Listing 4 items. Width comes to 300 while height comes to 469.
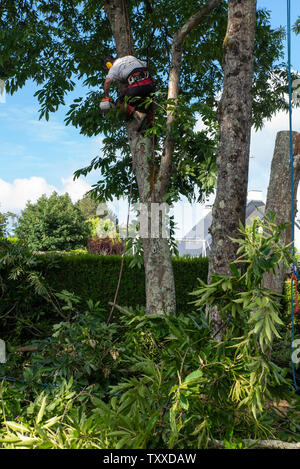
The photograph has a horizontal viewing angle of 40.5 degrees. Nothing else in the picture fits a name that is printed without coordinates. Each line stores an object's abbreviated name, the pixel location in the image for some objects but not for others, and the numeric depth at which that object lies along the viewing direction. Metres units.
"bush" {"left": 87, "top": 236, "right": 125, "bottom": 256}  18.17
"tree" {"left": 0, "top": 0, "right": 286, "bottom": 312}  5.06
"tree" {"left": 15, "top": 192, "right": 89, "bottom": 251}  29.05
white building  19.66
